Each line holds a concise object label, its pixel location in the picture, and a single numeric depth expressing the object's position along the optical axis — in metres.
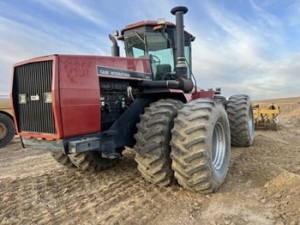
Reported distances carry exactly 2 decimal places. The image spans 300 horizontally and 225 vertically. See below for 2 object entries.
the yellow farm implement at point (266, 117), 8.77
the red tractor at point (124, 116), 2.63
